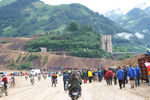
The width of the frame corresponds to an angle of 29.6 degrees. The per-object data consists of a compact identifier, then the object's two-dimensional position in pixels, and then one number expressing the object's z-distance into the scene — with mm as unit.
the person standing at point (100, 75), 32250
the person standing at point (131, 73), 20328
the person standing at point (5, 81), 22316
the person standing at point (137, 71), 21172
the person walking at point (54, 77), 27856
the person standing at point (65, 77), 22750
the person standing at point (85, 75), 32062
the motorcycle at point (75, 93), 13953
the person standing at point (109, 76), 25861
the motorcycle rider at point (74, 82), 14086
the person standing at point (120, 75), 21266
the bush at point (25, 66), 94375
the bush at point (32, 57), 99544
